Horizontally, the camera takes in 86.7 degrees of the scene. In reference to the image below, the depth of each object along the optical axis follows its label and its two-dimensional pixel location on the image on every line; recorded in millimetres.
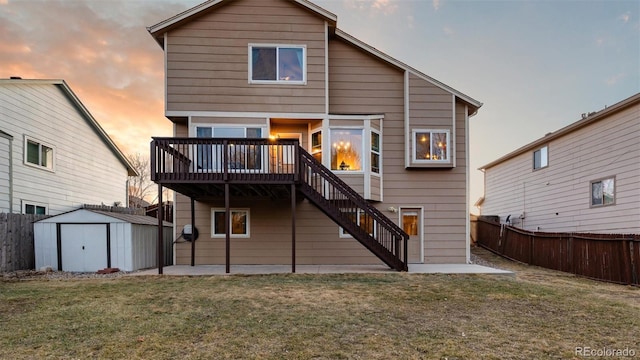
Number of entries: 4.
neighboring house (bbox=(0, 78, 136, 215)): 10781
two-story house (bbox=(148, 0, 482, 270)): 10469
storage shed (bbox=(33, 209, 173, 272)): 9570
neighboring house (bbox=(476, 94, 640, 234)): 11016
